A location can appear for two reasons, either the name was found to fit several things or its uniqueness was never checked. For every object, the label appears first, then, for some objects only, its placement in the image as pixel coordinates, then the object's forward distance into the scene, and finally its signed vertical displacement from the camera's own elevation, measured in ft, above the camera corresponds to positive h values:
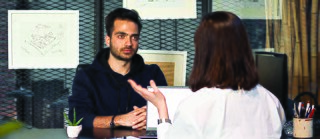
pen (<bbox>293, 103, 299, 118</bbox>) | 7.52 -0.73
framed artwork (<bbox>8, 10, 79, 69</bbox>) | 9.98 +0.31
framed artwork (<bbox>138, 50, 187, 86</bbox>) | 10.22 -0.09
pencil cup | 7.38 -0.92
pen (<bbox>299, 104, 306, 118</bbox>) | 7.54 -0.74
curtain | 10.47 +0.34
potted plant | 7.30 -0.92
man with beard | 8.51 -0.27
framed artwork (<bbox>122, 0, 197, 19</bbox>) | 10.11 +0.89
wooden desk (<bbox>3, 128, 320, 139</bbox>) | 7.32 -1.02
